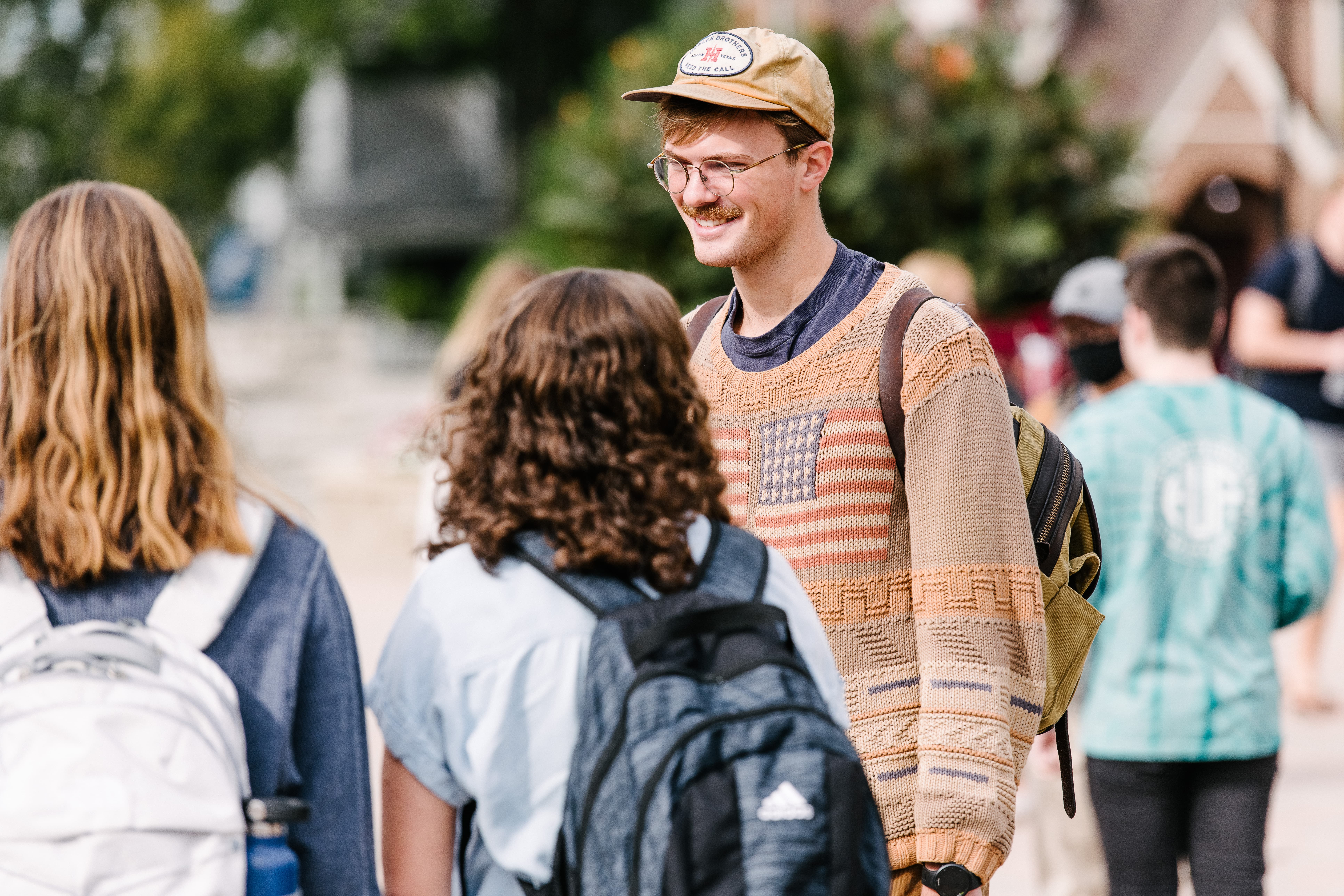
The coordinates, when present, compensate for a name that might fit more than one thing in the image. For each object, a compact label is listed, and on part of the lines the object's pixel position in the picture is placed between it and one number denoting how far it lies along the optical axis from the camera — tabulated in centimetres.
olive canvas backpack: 503
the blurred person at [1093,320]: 941
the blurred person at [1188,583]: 717
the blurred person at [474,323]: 893
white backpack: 353
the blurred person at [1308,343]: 1387
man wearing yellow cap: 457
